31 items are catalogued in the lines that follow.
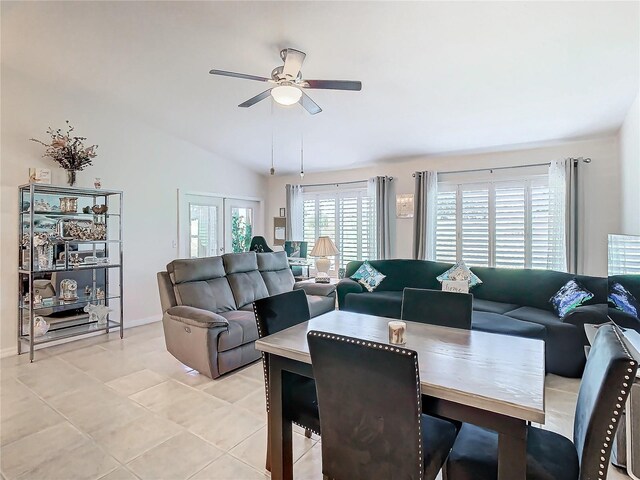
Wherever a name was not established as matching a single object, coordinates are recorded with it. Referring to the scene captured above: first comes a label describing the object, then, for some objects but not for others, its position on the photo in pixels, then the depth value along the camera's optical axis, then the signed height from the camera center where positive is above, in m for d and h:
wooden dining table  1.21 -0.55
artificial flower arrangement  3.93 +1.06
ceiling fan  2.50 +1.22
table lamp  4.86 -0.10
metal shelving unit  3.78 -0.28
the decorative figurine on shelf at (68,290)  4.12 -0.60
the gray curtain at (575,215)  4.16 +0.33
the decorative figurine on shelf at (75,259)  4.10 -0.22
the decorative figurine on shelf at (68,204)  4.04 +0.44
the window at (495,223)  4.51 +0.27
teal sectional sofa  3.16 -0.70
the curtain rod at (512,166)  4.15 +1.04
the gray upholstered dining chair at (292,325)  1.73 -0.56
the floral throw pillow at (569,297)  3.38 -0.57
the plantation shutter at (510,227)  4.61 +0.21
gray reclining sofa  3.16 -0.70
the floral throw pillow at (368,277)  4.81 -0.51
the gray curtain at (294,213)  6.64 +0.57
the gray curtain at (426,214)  5.16 +0.43
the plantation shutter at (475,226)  4.88 +0.23
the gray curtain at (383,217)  5.54 +0.41
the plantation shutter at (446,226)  5.11 +0.24
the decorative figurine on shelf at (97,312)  4.28 -0.91
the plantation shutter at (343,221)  5.94 +0.38
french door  5.59 +0.31
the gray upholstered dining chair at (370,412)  1.23 -0.66
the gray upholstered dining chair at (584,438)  1.17 -0.79
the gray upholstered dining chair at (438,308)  2.24 -0.45
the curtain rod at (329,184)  6.06 +1.09
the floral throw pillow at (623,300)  2.16 -0.39
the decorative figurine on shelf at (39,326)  3.78 -0.96
